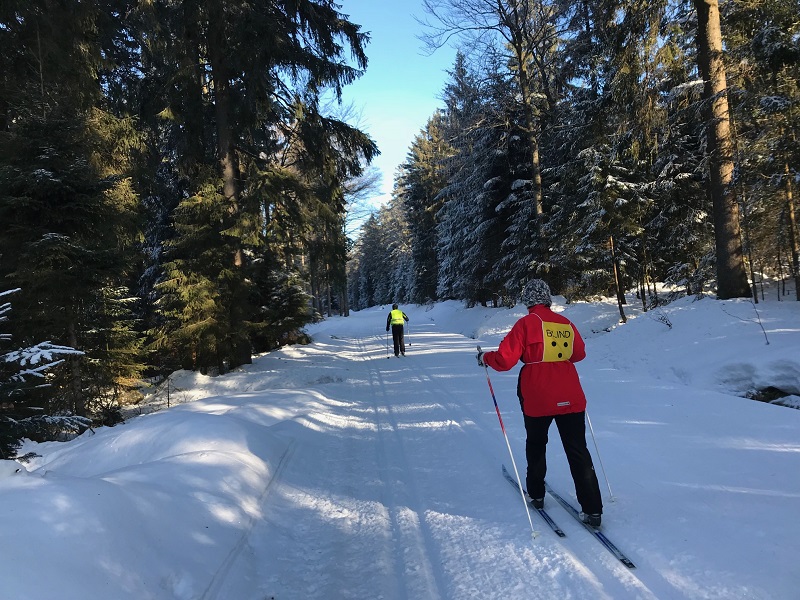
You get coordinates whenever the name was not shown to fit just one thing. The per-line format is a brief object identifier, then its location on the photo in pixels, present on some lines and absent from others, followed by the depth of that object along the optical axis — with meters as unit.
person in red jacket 3.72
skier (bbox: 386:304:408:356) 14.83
